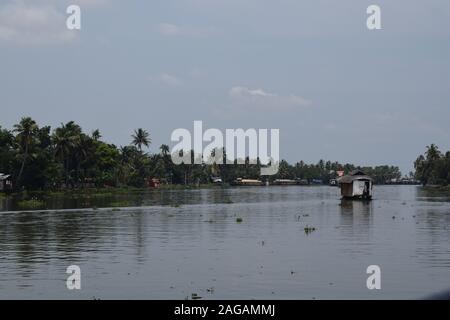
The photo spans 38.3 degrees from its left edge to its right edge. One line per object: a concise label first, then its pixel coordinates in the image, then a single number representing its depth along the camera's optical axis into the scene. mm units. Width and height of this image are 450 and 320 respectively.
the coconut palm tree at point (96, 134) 164125
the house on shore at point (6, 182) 124250
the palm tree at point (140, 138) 195375
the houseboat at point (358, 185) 93938
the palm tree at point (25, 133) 116250
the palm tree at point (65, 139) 133375
